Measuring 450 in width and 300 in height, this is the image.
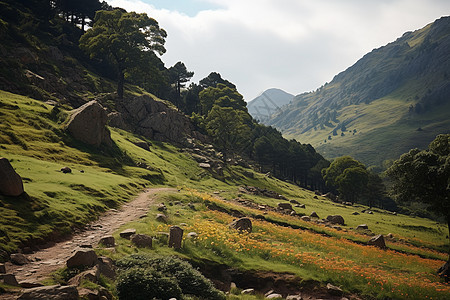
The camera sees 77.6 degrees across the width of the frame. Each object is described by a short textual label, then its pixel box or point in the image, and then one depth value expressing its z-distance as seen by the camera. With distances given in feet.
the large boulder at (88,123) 129.49
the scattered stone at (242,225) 76.38
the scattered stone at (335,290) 50.69
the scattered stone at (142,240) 49.67
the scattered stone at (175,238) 53.06
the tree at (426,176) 72.02
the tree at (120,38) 232.12
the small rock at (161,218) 69.88
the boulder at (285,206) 156.09
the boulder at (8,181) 48.27
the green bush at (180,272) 37.85
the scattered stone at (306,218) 134.37
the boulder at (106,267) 36.09
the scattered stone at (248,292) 46.52
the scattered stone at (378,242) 98.01
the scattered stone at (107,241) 46.45
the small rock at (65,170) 88.12
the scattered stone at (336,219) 144.87
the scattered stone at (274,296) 45.94
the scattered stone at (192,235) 60.11
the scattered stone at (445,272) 67.40
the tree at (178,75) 396.12
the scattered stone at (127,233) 53.15
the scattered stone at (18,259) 36.96
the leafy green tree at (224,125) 274.57
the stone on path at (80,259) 35.47
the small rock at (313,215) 149.81
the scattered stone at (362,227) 133.50
